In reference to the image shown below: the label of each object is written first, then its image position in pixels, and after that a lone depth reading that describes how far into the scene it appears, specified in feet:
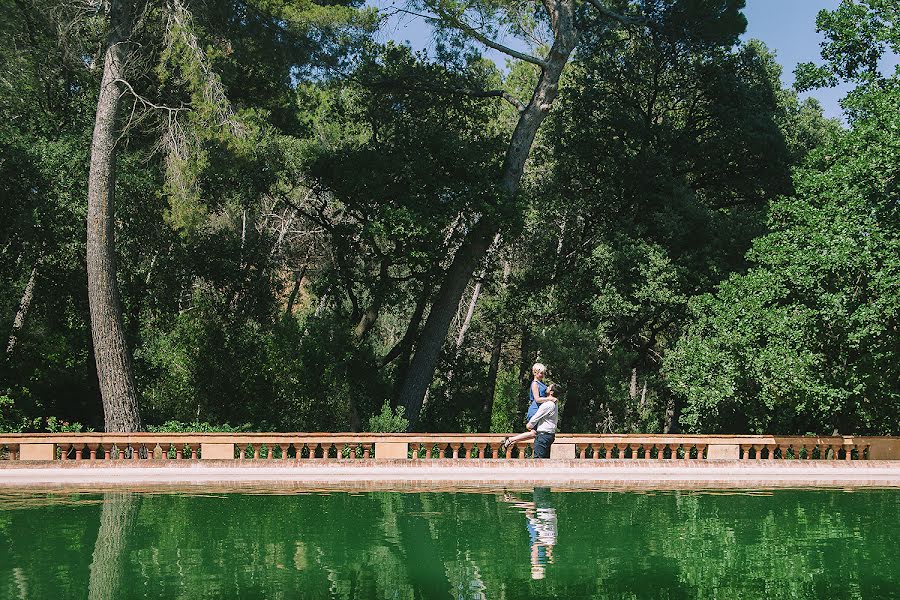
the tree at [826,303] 58.80
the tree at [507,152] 73.05
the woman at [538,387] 49.03
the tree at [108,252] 61.11
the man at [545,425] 49.75
